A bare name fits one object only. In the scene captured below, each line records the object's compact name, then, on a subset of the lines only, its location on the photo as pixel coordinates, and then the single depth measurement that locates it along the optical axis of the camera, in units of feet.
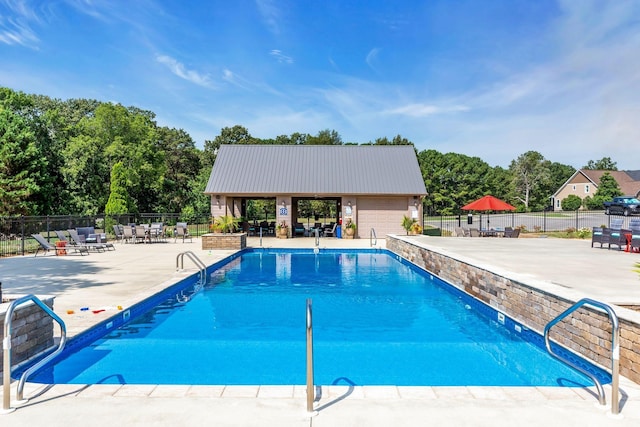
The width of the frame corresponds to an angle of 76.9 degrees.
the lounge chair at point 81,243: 49.66
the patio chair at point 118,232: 67.26
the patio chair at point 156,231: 65.43
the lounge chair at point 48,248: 46.97
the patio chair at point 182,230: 67.41
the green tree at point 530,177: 196.85
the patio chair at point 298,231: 78.54
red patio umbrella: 69.97
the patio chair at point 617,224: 53.59
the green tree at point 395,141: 152.25
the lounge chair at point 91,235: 54.85
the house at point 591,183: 173.78
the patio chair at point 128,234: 64.13
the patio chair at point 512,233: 69.05
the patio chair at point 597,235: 49.12
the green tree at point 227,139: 162.40
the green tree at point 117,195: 84.12
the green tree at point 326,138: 168.69
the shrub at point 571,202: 163.73
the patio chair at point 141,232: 64.49
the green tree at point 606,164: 259.39
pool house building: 72.84
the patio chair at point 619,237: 45.70
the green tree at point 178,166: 124.16
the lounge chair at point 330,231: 78.05
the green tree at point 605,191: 154.20
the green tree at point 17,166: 78.59
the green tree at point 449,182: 169.17
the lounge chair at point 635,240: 43.54
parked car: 110.22
